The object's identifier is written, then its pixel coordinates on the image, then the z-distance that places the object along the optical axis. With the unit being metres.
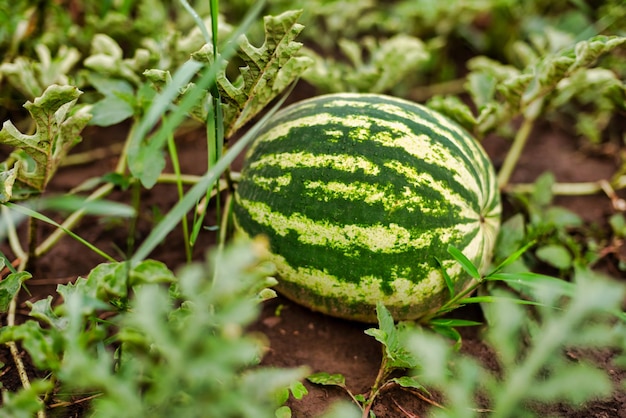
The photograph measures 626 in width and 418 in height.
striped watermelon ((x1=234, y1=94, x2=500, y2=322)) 0.92
